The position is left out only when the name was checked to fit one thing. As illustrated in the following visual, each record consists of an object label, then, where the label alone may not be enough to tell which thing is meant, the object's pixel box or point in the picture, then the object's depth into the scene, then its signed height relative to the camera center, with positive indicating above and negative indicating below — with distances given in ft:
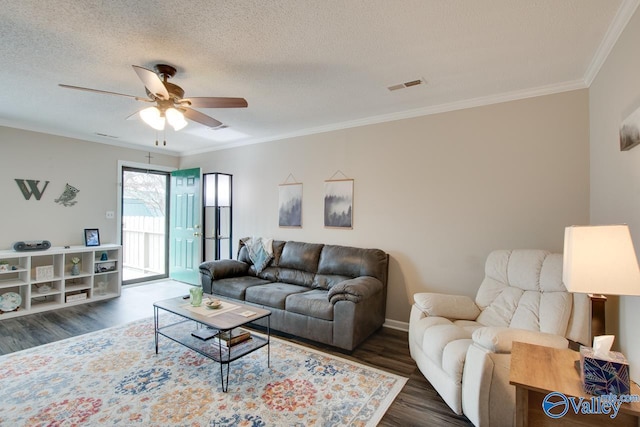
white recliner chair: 5.87 -2.61
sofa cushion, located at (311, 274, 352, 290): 12.07 -2.54
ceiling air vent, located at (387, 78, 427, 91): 9.17 +4.05
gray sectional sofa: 9.71 -2.75
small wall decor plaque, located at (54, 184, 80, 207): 15.28 +1.00
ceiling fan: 8.00 +3.00
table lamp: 4.43 -0.67
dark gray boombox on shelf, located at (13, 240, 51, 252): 13.26 -1.29
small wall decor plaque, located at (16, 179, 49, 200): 14.02 +1.31
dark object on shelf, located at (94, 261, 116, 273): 15.65 -2.60
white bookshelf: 13.24 -2.80
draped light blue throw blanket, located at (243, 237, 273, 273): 14.01 -1.64
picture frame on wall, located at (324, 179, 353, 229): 13.11 +0.58
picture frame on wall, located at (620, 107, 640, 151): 5.40 +1.60
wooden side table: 4.23 -2.40
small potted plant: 14.89 -2.45
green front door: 17.58 -0.66
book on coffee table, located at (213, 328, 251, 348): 8.13 -3.35
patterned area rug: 6.65 -4.31
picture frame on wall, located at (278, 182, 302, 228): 14.73 +0.56
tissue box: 4.03 -2.11
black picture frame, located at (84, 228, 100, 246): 15.71 -1.07
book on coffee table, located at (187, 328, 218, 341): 8.62 -3.40
